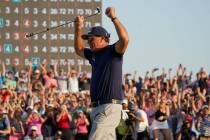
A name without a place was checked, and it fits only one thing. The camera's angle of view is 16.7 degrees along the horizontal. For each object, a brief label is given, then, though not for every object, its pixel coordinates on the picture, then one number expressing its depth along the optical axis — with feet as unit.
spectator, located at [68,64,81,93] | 89.75
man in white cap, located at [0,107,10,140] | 72.13
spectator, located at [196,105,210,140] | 70.01
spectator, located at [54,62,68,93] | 89.45
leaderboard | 111.04
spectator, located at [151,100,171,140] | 72.85
